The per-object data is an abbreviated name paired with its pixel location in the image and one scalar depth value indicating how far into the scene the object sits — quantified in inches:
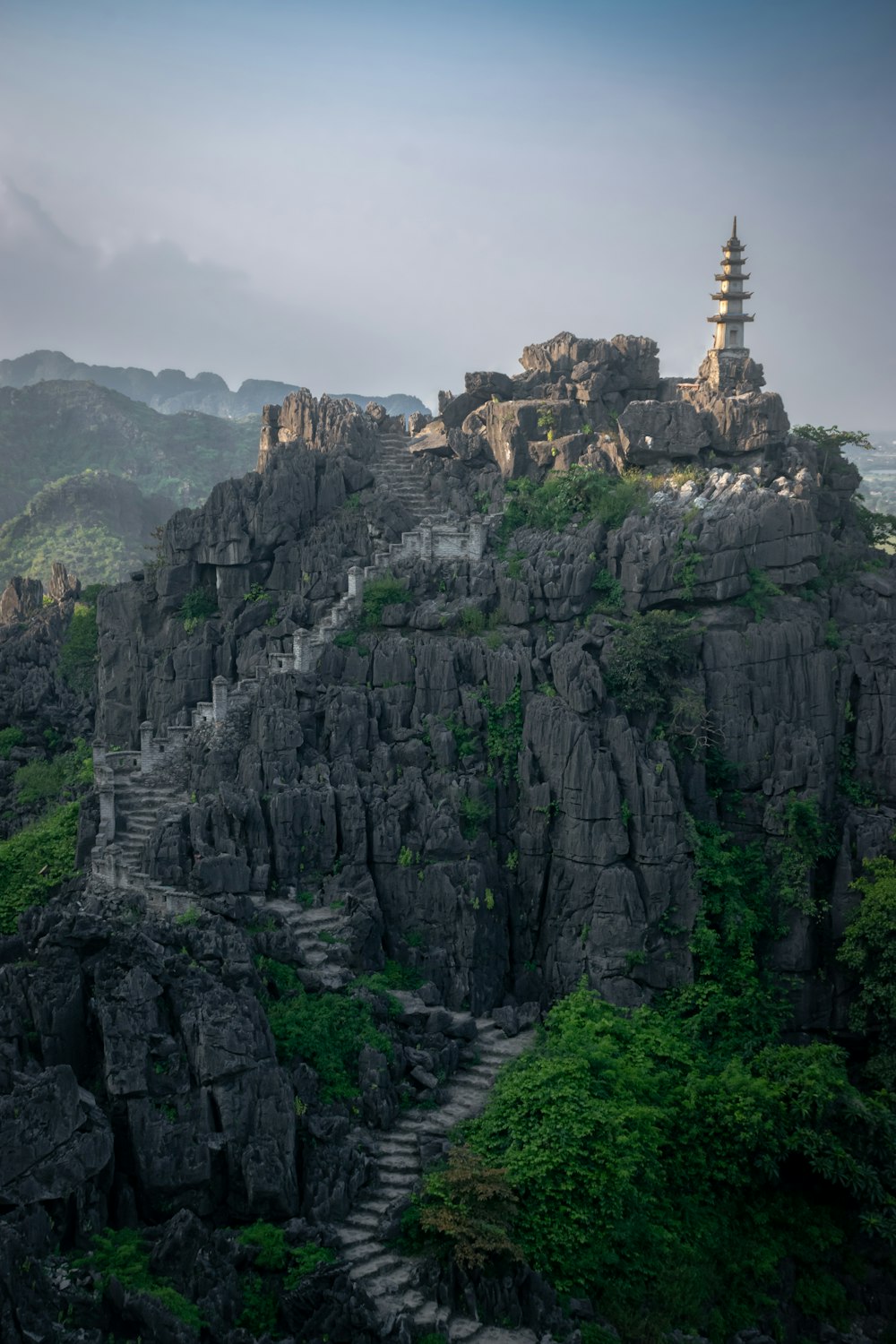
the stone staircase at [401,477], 1918.1
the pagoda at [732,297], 2006.6
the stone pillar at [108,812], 1569.9
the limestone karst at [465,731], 1234.6
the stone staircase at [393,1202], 1010.1
